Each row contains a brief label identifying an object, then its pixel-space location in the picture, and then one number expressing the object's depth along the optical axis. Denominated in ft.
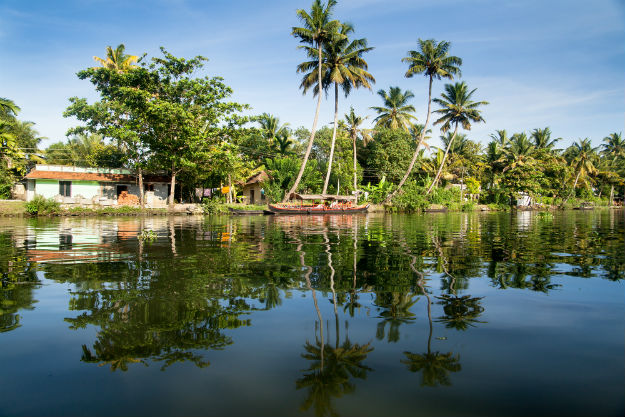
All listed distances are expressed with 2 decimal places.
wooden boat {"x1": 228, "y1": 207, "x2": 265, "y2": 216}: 111.96
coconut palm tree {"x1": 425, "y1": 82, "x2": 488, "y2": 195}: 142.92
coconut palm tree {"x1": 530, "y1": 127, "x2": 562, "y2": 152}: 193.67
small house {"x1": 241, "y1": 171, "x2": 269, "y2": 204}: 135.64
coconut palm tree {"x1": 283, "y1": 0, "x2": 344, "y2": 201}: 110.22
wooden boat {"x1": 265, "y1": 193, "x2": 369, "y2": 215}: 107.76
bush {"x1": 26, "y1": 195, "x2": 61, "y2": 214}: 91.50
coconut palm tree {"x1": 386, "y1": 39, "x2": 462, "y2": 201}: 133.59
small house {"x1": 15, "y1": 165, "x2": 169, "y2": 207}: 109.60
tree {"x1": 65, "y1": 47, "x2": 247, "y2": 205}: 101.65
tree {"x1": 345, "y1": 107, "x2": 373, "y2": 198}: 147.74
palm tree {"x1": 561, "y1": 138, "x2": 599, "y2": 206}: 189.57
